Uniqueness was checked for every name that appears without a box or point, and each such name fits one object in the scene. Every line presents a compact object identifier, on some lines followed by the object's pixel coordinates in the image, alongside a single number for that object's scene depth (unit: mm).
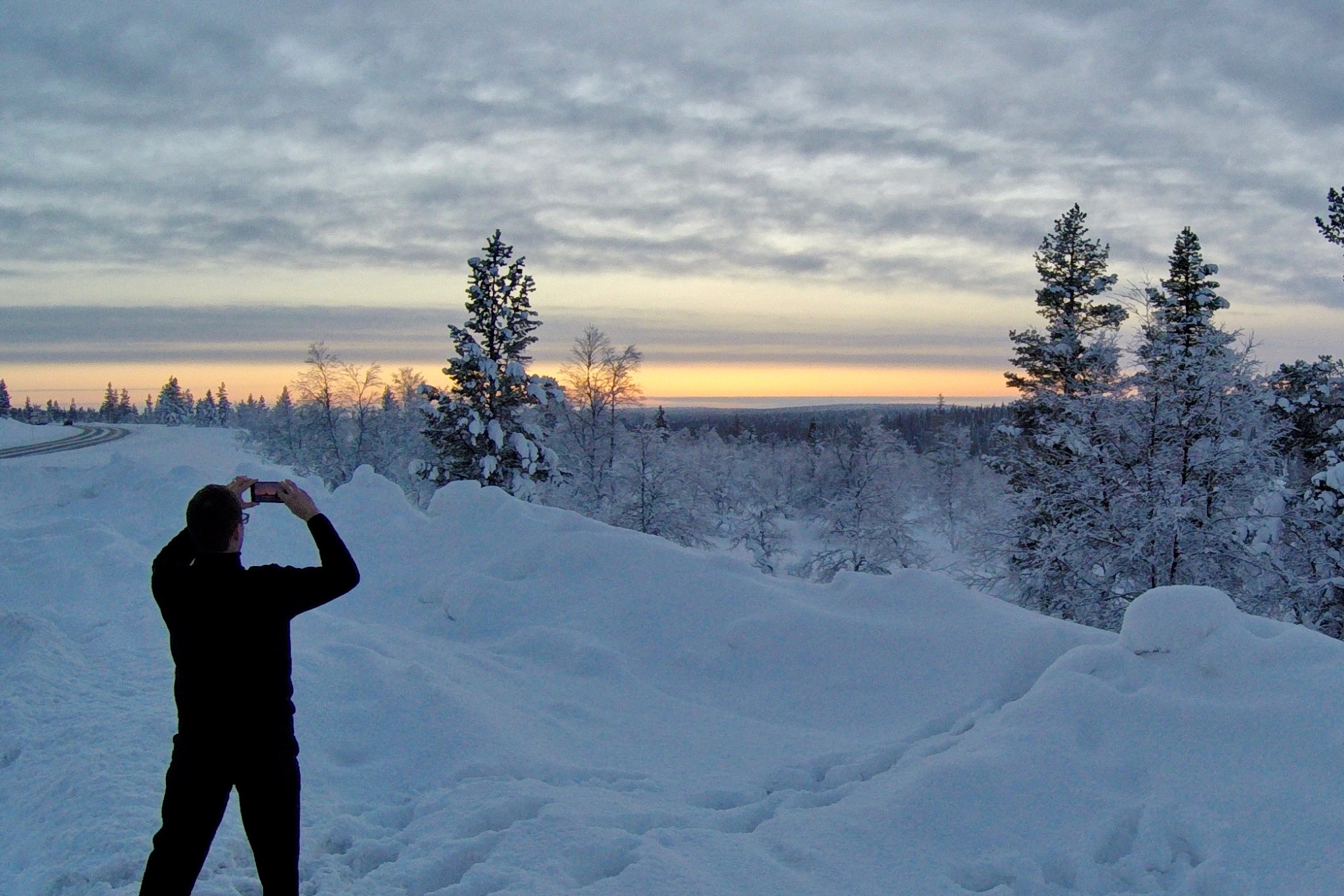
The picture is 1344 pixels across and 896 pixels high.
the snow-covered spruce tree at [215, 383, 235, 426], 143262
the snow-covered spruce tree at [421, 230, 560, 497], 26578
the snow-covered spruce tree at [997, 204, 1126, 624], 15891
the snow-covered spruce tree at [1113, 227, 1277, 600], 14617
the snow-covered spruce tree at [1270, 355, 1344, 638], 15766
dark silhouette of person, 3033
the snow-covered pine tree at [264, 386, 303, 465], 66125
